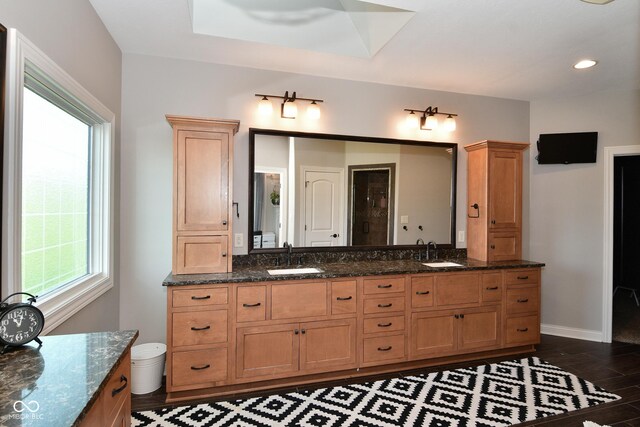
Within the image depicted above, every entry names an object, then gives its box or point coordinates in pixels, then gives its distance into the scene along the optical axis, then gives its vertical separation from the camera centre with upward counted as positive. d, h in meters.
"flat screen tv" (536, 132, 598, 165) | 3.65 +0.72
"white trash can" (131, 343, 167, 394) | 2.49 -1.18
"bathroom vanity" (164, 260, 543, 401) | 2.44 -0.89
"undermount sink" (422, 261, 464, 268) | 3.17 -0.50
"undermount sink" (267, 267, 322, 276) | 2.72 -0.50
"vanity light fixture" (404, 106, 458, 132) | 3.51 +0.96
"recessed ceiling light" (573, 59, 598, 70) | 2.91 +1.31
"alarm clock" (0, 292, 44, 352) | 1.16 -0.41
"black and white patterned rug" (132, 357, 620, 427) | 2.21 -1.36
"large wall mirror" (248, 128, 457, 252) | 3.07 +0.20
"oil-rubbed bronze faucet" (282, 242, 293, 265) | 3.10 -0.35
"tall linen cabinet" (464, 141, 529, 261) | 3.42 +0.13
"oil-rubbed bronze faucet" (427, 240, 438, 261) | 3.52 -0.36
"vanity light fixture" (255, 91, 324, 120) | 3.00 +0.94
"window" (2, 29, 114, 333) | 1.37 +0.11
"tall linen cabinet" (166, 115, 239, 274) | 2.61 +0.12
